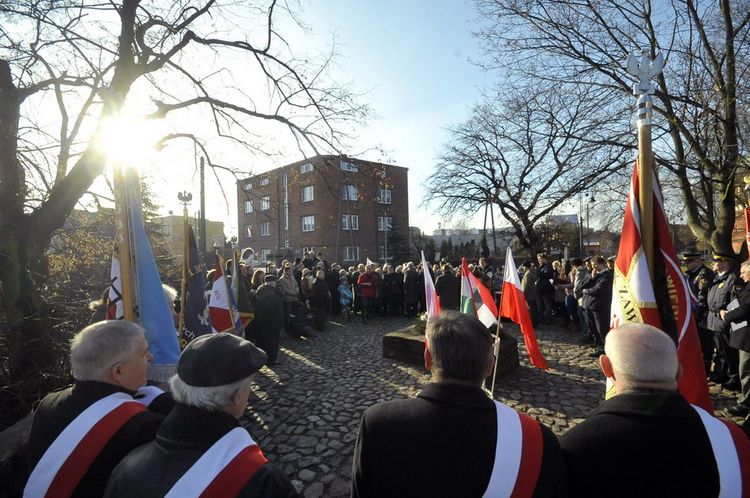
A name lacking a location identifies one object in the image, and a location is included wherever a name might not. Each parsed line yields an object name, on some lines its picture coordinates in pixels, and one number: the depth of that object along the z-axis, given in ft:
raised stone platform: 21.06
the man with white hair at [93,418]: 5.52
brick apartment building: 116.16
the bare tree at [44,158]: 15.92
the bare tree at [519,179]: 35.17
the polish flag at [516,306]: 15.52
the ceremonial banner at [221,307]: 18.25
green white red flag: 17.99
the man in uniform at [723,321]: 17.61
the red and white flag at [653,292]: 8.27
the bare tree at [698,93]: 24.97
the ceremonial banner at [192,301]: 16.71
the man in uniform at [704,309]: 20.86
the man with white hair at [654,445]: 4.92
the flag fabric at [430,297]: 18.45
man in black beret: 4.38
